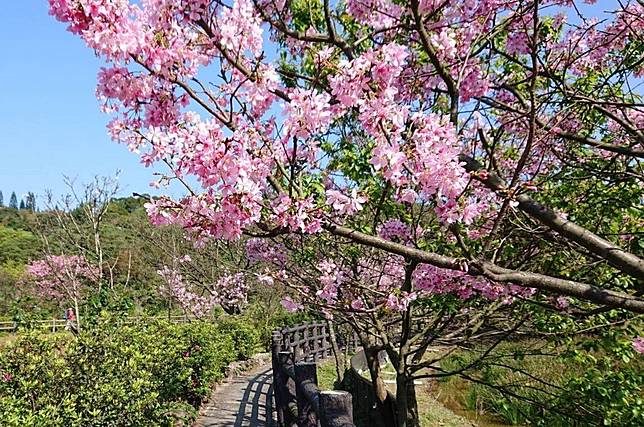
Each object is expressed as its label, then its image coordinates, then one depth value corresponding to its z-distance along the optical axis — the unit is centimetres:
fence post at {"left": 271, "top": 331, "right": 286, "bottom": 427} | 504
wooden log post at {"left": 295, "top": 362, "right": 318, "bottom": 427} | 332
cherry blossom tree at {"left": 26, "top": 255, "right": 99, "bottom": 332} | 1374
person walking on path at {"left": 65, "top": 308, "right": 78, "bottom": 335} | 1110
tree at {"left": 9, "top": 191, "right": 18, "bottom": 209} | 9319
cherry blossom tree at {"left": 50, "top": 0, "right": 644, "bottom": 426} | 210
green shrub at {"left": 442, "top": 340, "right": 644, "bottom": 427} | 365
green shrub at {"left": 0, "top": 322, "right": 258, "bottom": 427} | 389
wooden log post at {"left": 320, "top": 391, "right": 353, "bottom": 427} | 253
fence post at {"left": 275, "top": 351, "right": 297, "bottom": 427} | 441
